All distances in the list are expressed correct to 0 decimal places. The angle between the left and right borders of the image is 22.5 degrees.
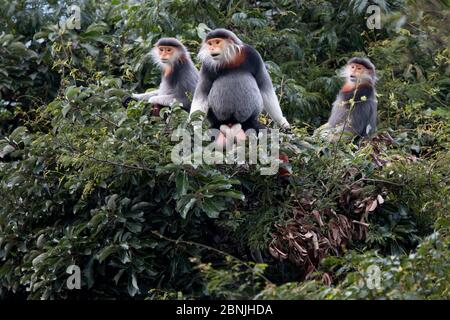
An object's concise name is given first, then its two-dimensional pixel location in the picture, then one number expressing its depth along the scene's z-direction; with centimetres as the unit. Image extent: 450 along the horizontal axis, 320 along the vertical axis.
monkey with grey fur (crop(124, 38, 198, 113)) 930
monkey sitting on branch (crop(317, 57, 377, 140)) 980
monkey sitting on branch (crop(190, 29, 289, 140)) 837
